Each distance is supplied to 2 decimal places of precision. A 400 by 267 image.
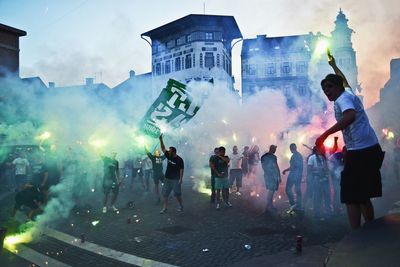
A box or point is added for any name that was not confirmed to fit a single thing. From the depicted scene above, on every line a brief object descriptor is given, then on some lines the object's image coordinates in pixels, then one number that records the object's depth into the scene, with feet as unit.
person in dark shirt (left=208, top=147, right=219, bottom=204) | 31.71
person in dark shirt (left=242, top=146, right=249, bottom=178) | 45.63
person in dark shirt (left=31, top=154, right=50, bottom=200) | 28.43
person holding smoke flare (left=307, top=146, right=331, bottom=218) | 26.71
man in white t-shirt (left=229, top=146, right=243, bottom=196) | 40.18
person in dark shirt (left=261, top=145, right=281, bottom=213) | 27.50
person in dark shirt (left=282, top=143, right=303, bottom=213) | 28.07
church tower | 147.33
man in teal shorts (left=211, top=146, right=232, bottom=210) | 30.94
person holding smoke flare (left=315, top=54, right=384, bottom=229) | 10.42
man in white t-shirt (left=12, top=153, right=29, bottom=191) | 42.70
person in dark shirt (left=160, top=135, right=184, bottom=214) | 29.76
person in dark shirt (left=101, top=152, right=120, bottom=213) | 30.50
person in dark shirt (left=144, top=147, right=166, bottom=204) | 36.09
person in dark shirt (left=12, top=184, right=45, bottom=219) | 24.56
